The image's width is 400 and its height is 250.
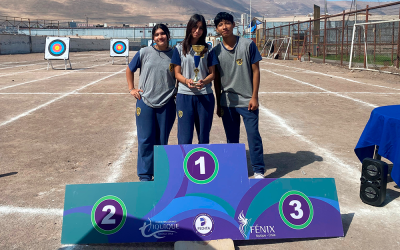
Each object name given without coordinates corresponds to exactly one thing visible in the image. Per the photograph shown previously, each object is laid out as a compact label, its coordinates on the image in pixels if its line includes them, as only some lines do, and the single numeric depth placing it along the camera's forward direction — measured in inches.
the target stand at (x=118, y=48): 993.5
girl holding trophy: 148.8
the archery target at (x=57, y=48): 792.3
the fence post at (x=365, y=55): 693.8
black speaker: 146.9
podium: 121.9
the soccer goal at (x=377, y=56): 674.0
